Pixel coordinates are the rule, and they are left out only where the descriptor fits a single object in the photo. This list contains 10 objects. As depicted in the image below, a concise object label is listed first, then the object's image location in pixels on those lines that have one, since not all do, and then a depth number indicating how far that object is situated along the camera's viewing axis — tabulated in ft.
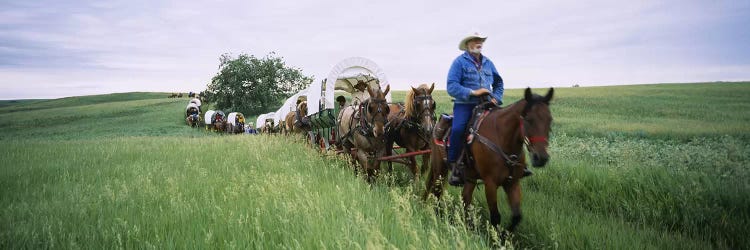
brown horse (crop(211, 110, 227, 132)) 112.16
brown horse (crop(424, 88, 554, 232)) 10.84
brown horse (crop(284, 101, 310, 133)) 42.09
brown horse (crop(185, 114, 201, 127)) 128.98
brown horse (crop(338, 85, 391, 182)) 21.38
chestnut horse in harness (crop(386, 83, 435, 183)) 19.54
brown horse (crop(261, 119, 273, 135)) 81.91
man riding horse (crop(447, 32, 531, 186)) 14.42
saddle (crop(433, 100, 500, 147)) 13.92
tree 147.64
